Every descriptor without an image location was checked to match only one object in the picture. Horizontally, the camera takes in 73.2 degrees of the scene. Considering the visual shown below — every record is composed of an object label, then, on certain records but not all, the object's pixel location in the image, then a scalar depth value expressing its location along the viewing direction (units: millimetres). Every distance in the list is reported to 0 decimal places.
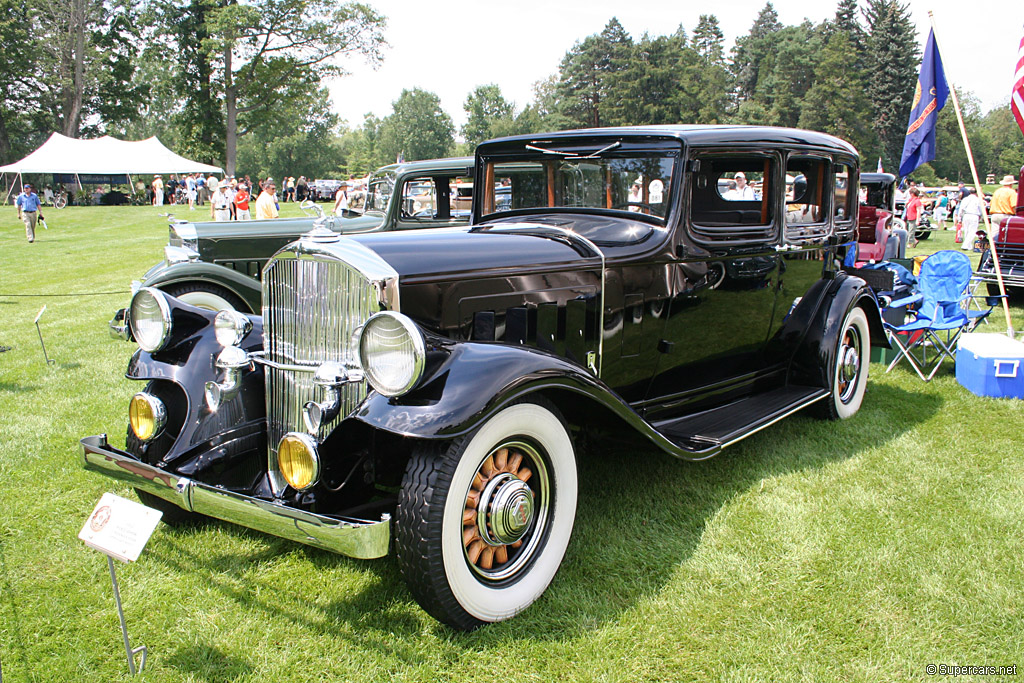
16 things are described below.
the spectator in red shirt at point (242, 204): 17047
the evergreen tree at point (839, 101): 62469
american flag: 6512
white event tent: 28656
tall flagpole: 6109
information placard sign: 2195
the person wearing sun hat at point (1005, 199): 12250
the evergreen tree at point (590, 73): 74438
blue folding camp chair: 6023
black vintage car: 2447
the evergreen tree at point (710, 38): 86562
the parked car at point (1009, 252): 9039
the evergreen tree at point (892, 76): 63688
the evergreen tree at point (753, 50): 84812
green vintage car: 6758
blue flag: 6727
